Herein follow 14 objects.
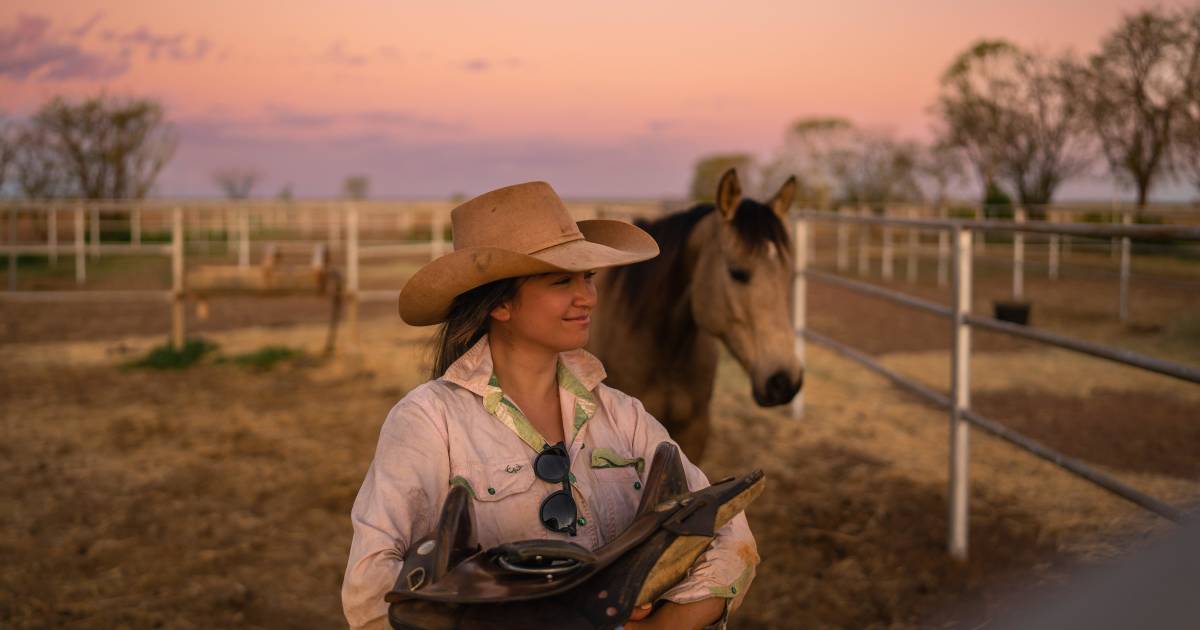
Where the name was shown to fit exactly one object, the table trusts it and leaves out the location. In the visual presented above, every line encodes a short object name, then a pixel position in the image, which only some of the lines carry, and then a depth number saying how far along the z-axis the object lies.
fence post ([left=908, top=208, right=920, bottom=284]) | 15.40
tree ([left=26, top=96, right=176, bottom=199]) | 19.88
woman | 1.35
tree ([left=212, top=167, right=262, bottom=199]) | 33.94
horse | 3.10
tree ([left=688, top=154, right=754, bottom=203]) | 38.66
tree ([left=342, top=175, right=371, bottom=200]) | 48.97
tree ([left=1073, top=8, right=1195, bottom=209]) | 18.61
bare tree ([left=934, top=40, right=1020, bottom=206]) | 24.91
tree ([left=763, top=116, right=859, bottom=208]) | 33.09
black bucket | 8.71
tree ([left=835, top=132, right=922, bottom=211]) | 29.87
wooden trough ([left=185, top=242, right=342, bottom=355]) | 8.03
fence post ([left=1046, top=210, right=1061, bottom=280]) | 13.33
